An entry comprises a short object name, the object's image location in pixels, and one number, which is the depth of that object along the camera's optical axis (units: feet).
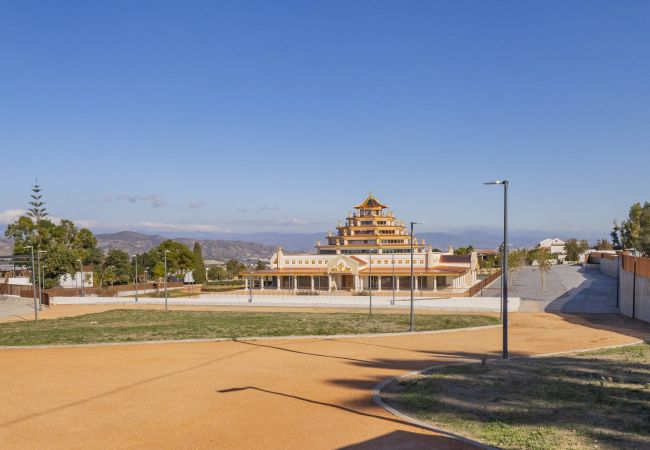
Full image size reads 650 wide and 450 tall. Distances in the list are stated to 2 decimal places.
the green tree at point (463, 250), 396.63
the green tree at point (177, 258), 312.91
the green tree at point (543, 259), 215.06
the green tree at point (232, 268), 470.39
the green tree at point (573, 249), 477.77
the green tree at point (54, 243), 257.96
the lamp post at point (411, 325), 102.90
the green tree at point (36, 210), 321.65
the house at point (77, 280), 300.79
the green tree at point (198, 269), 338.23
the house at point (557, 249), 641.40
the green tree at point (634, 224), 317.22
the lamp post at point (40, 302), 177.47
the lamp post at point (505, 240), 69.82
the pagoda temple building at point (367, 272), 220.23
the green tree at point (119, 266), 360.52
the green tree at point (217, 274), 440.04
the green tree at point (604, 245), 500.86
